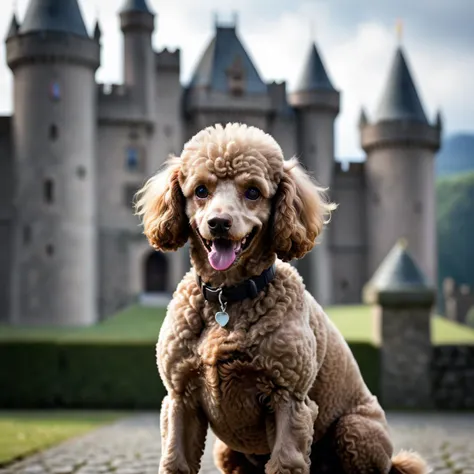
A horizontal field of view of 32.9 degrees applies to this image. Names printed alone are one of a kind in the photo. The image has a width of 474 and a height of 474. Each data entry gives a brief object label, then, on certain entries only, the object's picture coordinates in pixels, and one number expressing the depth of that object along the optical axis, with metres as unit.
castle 29.56
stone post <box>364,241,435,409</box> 12.39
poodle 3.22
